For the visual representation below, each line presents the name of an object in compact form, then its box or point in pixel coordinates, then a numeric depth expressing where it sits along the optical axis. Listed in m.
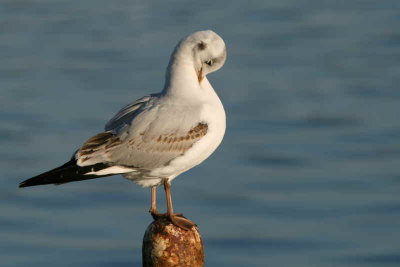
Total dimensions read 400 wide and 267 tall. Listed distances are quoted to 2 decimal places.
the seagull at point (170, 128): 17.44
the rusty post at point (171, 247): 15.38
